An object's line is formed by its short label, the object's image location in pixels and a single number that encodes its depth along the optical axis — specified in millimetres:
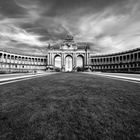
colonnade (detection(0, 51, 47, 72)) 53259
